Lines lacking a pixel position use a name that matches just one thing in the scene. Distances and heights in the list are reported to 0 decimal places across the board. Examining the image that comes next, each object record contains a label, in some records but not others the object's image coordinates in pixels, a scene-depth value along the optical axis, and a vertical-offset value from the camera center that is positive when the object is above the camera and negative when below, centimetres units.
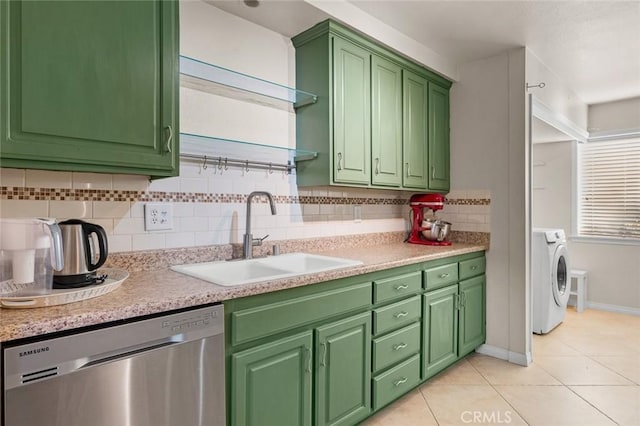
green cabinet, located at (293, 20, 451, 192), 216 +68
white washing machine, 336 -64
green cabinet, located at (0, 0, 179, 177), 113 +45
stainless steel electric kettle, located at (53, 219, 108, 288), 119 -14
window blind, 399 +28
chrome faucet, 195 -10
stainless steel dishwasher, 93 -48
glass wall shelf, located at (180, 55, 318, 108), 176 +73
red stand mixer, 285 -9
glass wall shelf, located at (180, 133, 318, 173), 180 +34
